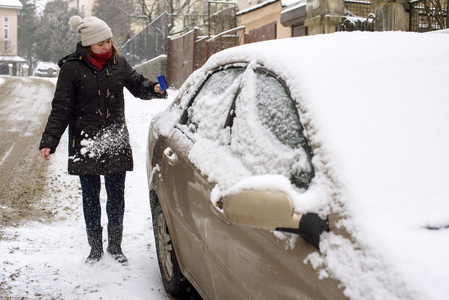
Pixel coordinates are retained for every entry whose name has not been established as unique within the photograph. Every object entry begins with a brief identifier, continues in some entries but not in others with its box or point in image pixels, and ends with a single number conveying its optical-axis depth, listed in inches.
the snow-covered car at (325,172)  68.1
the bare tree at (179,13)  1282.0
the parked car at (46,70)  2012.6
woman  167.6
